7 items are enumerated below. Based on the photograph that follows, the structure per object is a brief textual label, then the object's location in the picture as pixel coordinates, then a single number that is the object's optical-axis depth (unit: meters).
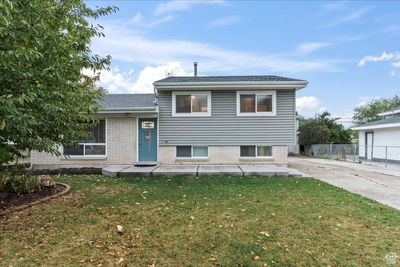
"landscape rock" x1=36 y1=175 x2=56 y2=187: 7.59
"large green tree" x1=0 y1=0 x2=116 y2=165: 3.97
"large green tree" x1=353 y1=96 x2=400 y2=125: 45.34
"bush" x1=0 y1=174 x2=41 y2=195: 7.07
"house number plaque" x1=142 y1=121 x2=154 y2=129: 13.79
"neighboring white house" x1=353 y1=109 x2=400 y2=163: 19.95
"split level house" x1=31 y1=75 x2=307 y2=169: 13.43
